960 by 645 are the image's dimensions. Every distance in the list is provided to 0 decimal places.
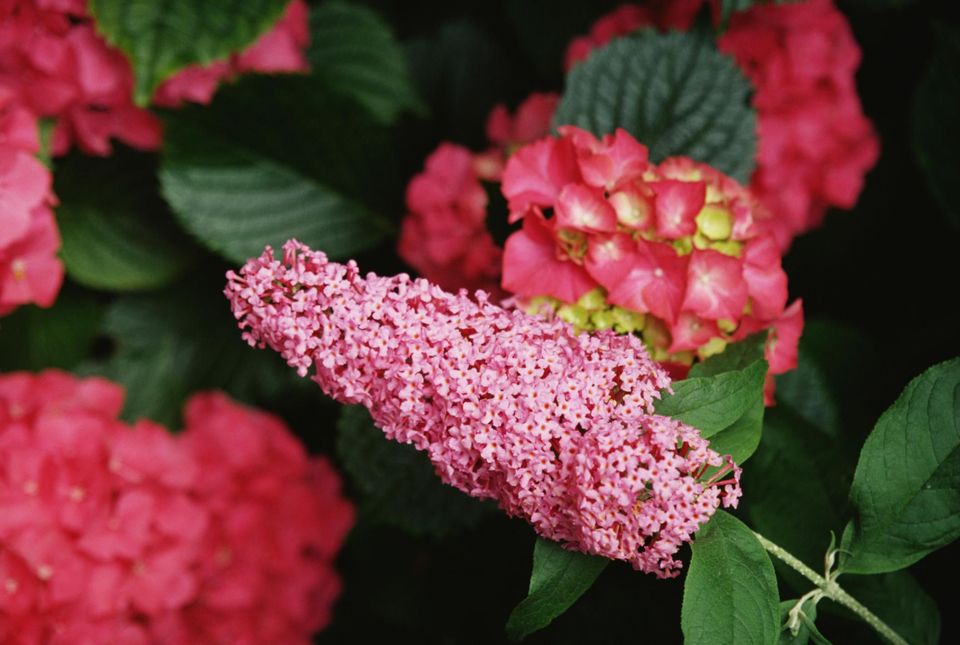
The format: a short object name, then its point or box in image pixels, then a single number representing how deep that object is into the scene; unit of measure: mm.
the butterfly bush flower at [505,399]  963
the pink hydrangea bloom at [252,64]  1159
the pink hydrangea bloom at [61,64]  1117
